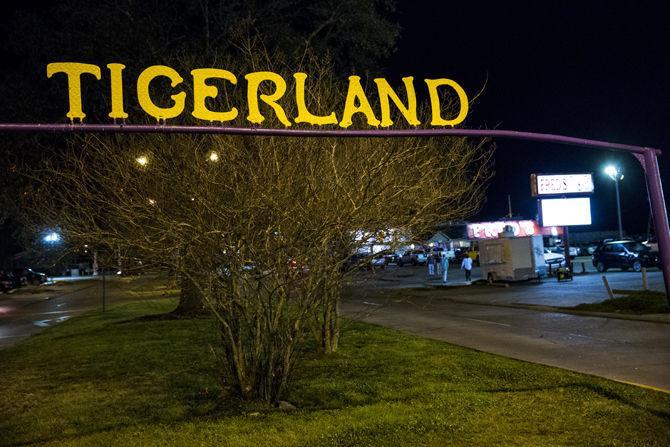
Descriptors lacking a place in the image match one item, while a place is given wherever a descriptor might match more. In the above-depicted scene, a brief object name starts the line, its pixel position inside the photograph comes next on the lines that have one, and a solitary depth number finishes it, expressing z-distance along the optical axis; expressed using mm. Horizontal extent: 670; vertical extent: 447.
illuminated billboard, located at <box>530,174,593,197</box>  39938
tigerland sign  6145
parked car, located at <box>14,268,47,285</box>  53438
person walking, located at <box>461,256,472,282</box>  37062
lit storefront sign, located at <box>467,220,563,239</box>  52031
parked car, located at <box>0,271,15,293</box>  45659
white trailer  33188
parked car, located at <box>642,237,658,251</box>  39056
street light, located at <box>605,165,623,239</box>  46625
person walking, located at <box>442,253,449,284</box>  36406
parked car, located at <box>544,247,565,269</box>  43219
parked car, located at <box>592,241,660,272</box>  36562
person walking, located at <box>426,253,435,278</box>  43938
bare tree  7891
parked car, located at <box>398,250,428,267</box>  60181
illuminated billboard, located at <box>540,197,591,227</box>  40156
